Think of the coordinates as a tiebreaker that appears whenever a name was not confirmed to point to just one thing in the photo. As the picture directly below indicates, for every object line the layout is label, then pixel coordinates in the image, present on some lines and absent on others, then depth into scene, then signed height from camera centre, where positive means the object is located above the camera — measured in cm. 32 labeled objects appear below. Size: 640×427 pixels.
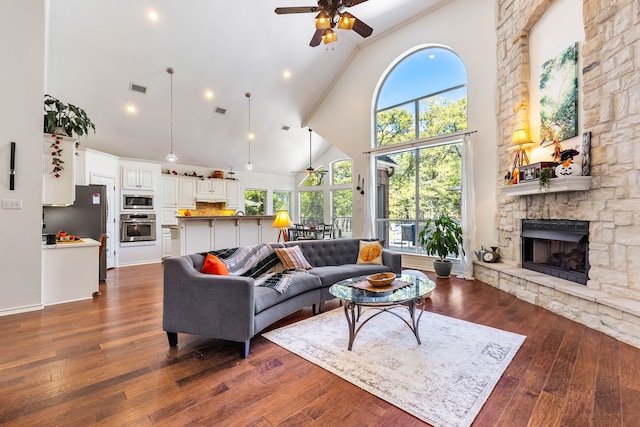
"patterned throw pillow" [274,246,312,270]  359 -52
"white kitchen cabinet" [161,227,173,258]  714 -61
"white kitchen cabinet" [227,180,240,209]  857 +70
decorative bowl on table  267 -59
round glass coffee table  236 -67
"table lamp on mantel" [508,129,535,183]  405 +99
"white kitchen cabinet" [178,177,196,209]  758 +66
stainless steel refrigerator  449 +4
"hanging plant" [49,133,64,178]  372 +81
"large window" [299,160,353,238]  943 +67
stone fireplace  279 +16
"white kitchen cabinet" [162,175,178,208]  732 +68
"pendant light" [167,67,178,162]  545 +253
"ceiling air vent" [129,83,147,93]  548 +250
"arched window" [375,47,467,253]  554 +146
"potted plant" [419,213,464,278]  504 -47
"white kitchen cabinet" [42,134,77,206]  370 +59
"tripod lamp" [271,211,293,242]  542 -7
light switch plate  328 +17
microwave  647 +38
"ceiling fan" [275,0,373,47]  338 +242
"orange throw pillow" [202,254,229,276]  269 -46
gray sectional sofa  235 -74
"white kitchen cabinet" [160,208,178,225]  726 +5
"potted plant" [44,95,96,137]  374 +131
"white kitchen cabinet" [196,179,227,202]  797 +79
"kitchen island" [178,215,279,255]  594 -32
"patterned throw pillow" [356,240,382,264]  409 -52
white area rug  178 -112
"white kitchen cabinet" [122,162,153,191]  648 +95
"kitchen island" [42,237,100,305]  364 -69
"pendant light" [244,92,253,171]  654 +277
